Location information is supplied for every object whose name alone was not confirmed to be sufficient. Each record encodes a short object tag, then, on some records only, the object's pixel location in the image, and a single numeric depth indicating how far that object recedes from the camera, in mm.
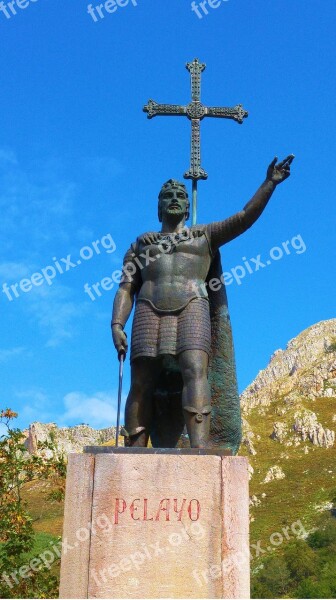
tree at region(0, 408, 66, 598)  13836
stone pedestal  6203
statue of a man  7359
